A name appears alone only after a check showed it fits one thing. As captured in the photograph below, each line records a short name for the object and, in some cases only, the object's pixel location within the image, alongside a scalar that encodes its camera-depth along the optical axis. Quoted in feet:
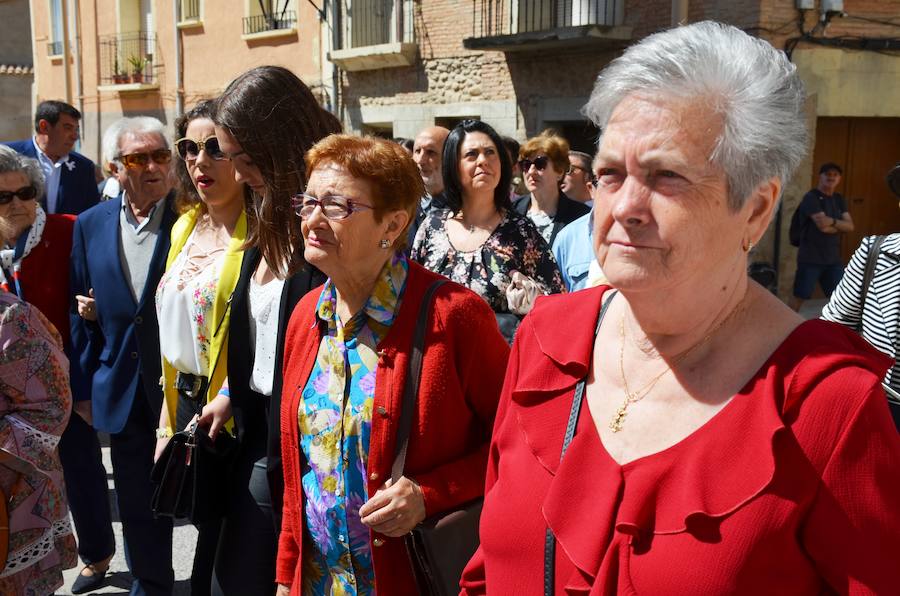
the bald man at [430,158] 20.77
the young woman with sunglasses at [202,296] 10.11
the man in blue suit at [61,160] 21.88
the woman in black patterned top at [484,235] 13.76
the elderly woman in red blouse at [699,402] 4.63
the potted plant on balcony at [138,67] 73.61
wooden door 41.19
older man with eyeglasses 12.51
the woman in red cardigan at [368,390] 7.84
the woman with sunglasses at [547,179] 20.08
